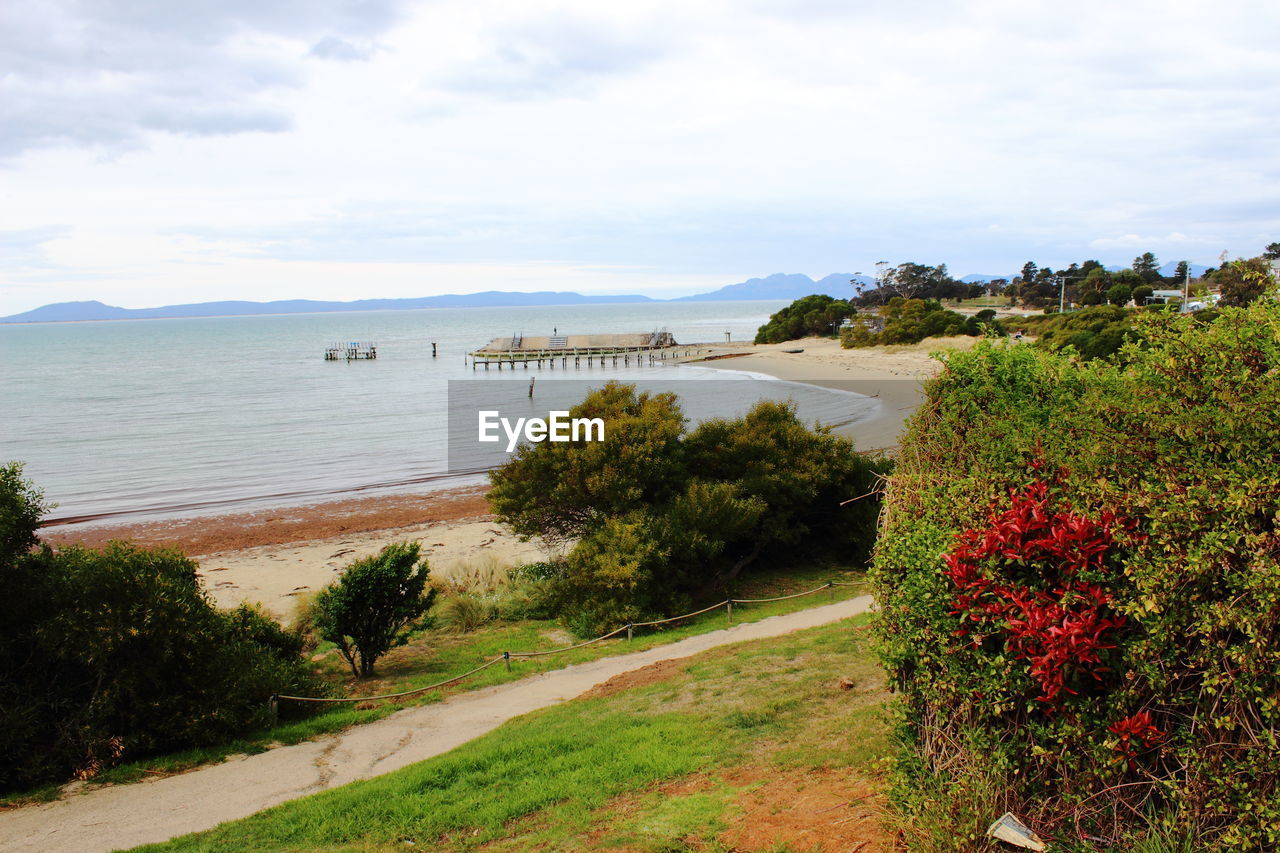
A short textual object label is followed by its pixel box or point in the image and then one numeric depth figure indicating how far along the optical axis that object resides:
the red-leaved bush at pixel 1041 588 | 4.02
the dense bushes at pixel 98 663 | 9.16
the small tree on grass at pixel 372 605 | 12.90
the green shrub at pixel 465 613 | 16.20
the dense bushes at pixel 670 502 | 15.05
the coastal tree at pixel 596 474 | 16.17
